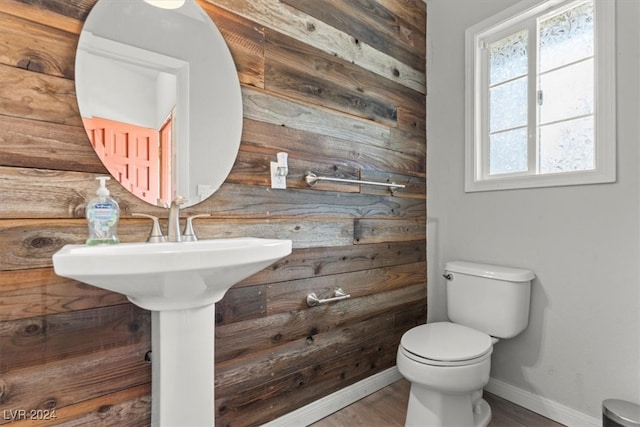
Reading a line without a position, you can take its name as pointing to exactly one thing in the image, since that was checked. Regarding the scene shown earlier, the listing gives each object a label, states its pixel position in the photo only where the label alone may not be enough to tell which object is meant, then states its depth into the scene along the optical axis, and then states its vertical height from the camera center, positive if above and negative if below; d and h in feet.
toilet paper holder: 5.09 -1.35
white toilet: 4.23 -1.82
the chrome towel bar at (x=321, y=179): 5.06 +0.54
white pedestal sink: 2.38 -0.64
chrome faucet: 3.67 -0.11
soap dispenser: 3.28 -0.05
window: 4.77 +1.95
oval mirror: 3.50 +1.36
